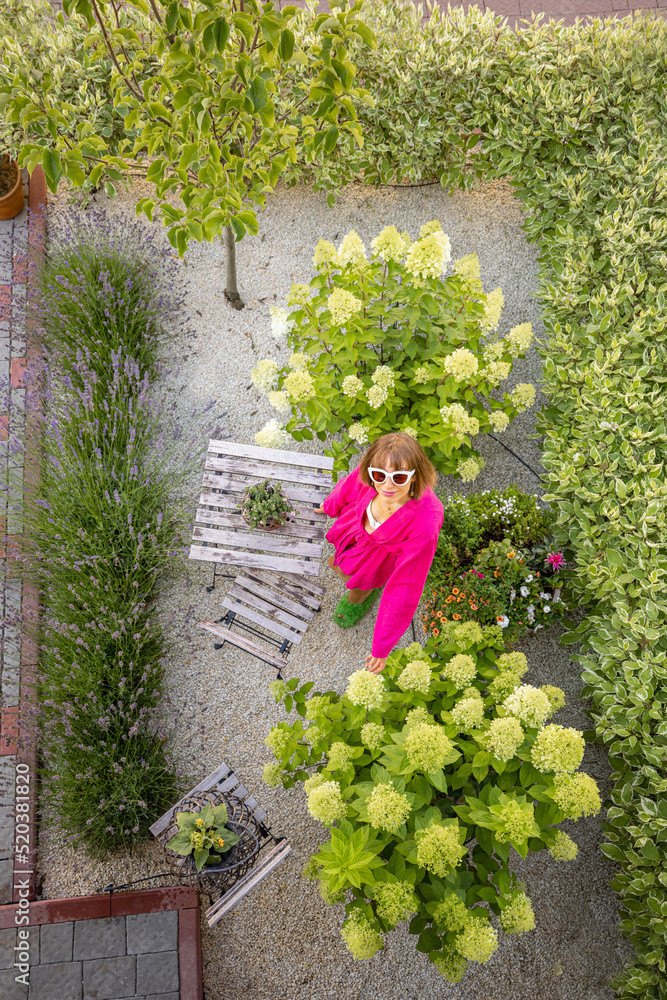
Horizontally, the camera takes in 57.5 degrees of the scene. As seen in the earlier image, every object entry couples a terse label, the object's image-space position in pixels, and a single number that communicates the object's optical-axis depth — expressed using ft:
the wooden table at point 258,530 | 14.28
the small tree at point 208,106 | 7.91
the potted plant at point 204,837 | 11.00
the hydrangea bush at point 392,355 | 11.87
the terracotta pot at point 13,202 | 16.60
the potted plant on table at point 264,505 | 13.71
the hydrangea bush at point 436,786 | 8.09
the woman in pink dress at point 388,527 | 9.82
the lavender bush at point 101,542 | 11.94
